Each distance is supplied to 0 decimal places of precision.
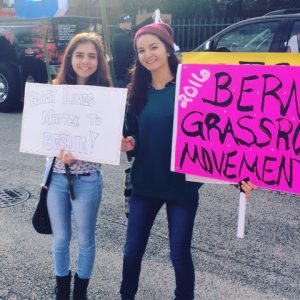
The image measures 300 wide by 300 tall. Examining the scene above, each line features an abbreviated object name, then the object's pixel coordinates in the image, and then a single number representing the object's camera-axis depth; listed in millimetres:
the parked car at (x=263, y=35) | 6242
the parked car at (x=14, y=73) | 8789
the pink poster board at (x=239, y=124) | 2211
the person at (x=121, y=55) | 9922
